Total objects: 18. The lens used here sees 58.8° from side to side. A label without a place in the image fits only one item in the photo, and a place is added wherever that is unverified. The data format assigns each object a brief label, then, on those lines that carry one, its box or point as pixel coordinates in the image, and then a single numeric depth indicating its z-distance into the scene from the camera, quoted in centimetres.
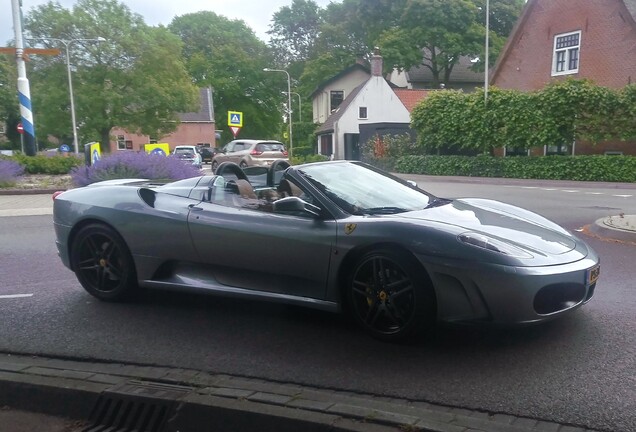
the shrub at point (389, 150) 2947
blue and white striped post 2003
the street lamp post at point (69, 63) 3216
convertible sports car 357
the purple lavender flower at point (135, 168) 1312
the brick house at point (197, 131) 5806
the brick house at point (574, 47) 2497
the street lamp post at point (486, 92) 2453
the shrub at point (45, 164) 2106
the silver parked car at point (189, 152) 2863
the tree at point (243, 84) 5950
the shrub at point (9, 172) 1675
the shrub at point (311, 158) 2882
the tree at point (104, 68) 3359
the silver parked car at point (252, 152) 2367
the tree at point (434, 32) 4194
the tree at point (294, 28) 6544
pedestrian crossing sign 2388
